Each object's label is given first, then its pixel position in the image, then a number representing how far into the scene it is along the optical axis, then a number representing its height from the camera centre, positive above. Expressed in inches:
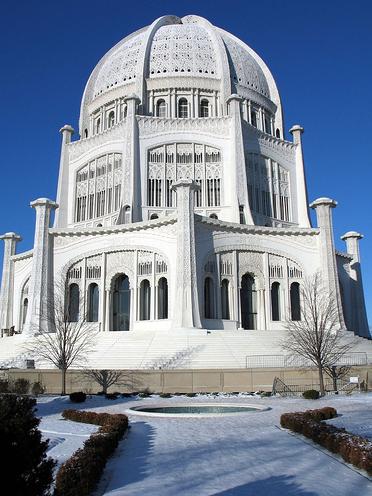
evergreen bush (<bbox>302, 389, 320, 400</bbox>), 910.4 -20.5
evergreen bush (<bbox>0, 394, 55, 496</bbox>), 252.4 -28.8
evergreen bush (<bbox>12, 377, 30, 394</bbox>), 1000.9 +8.0
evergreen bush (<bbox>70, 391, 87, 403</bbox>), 893.2 -14.4
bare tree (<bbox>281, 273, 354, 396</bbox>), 1095.6 +103.9
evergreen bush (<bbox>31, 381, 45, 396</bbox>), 1027.3 +1.7
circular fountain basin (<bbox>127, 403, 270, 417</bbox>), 785.4 -32.6
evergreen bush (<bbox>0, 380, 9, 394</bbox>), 955.8 +8.4
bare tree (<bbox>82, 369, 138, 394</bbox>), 1052.5 +17.7
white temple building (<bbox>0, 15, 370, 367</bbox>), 1526.8 +555.4
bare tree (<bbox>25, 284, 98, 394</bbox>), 1179.6 +136.4
